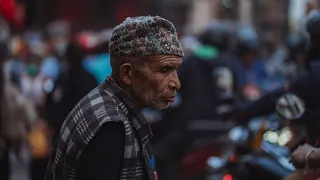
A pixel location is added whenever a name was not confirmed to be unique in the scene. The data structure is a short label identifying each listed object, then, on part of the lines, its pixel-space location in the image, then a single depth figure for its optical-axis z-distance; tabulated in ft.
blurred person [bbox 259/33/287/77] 73.14
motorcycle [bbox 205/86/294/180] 29.28
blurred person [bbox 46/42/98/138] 39.21
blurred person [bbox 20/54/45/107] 67.24
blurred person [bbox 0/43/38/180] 38.61
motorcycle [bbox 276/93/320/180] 24.41
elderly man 16.12
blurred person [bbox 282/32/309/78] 46.79
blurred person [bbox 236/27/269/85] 62.42
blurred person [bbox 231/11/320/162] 24.64
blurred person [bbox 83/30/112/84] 43.77
